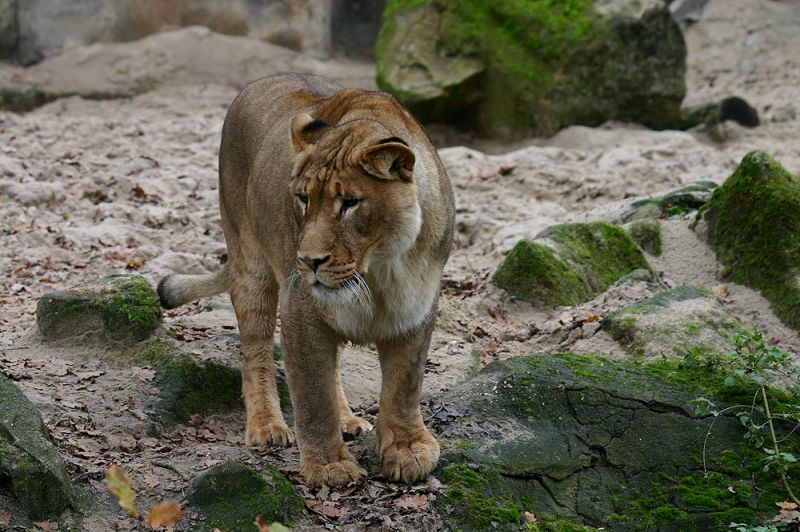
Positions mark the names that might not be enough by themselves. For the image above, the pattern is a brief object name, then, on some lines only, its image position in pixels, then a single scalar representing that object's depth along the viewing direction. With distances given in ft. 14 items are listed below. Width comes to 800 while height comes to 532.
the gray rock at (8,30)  92.38
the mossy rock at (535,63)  84.48
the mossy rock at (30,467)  28.40
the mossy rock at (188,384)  39.24
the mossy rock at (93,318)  41.63
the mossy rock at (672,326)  41.06
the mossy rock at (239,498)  29.43
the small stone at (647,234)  53.78
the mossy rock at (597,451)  32.35
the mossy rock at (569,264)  51.37
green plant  33.73
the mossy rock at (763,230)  46.24
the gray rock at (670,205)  58.29
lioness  29.73
